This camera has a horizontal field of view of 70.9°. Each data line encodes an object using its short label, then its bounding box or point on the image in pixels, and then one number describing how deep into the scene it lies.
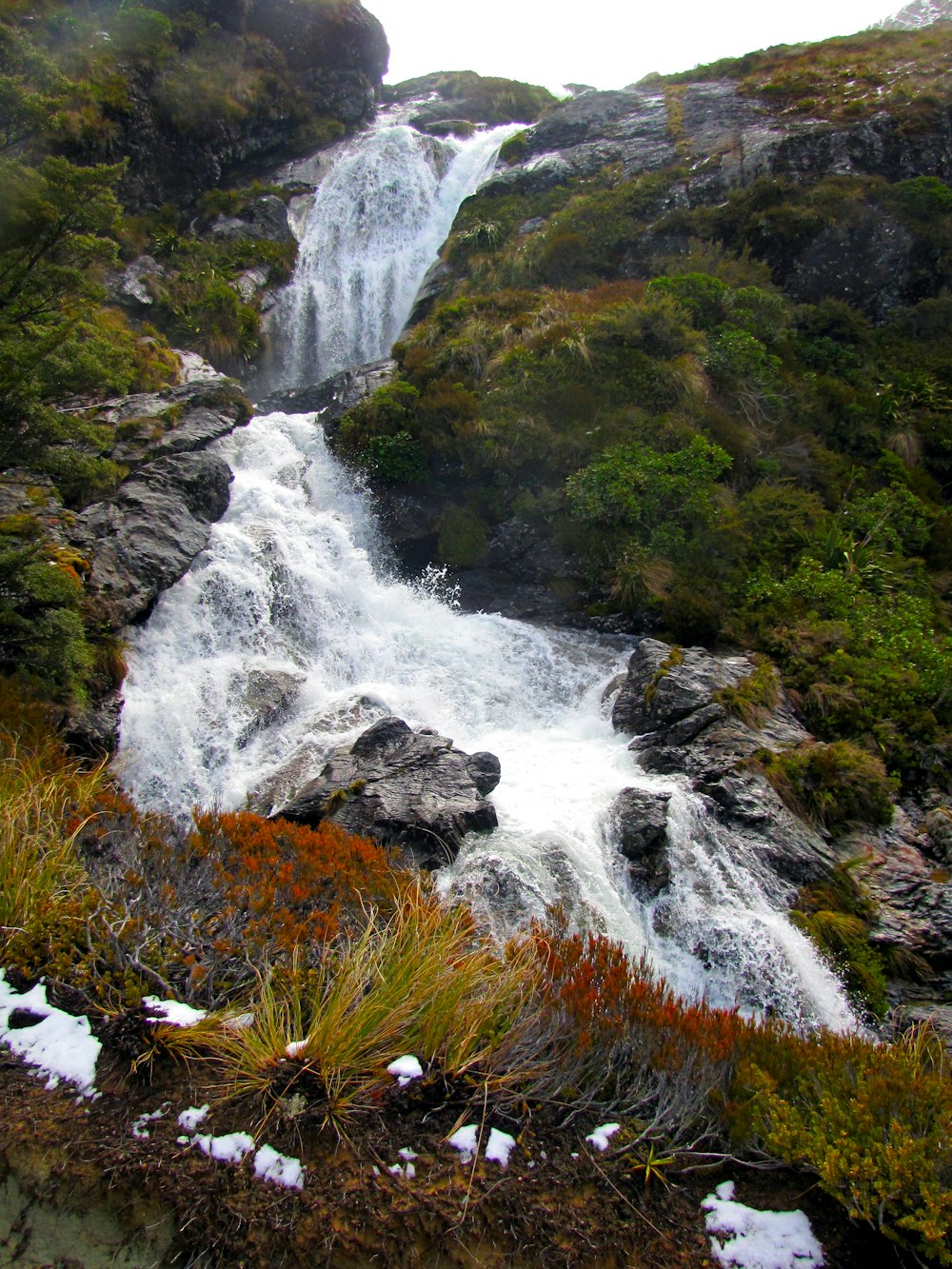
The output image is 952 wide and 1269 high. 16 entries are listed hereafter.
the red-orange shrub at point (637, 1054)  3.32
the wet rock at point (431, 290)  19.80
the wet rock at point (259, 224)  22.27
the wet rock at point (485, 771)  7.56
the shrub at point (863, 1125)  2.75
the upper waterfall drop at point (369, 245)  21.42
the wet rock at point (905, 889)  6.56
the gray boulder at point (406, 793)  6.70
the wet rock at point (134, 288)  17.50
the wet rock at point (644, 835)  6.55
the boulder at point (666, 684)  8.69
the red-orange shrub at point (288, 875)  4.12
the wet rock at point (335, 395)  15.05
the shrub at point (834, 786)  7.68
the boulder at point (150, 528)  9.74
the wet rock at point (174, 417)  12.28
